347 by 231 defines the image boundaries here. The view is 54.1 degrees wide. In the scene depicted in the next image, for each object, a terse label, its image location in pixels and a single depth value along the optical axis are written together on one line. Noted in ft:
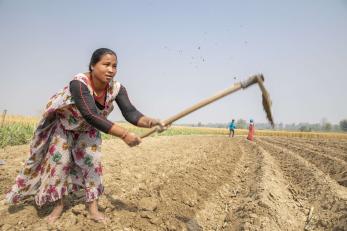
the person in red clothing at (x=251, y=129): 62.85
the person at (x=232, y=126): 76.48
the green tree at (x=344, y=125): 349.98
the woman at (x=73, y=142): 9.55
